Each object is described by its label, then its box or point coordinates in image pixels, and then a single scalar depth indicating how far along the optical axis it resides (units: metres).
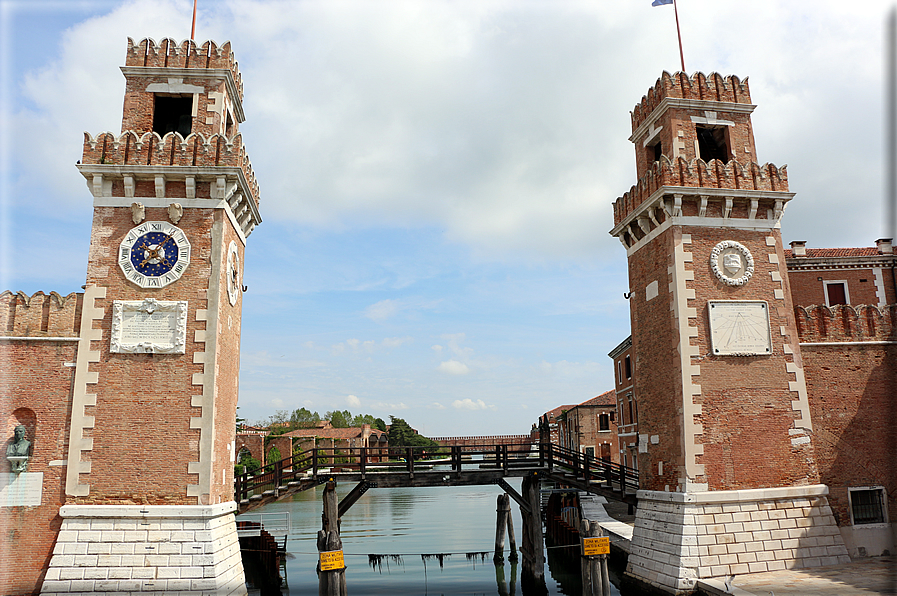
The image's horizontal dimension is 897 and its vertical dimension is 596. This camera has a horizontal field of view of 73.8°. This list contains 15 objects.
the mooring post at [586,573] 14.28
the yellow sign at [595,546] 14.12
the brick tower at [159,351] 14.09
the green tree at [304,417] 118.06
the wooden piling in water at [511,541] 24.56
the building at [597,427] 47.06
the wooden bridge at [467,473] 19.08
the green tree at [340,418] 130.62
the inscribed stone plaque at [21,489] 14.54
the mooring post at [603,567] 14.21
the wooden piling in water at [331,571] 14.26
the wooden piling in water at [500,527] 24.23
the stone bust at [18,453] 14.55
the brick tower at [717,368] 16.09
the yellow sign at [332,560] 14.12
